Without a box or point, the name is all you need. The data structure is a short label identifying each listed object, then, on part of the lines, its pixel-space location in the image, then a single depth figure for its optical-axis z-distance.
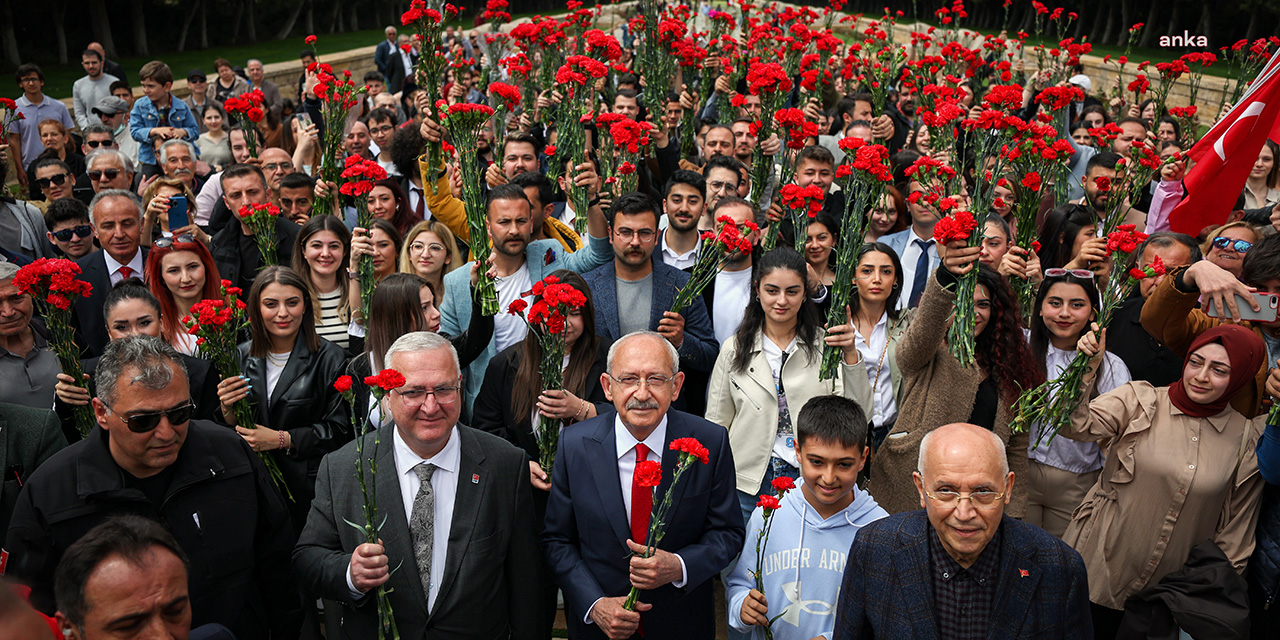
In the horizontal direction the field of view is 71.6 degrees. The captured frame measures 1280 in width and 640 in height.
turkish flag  5.55
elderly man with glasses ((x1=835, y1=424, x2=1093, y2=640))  2.60
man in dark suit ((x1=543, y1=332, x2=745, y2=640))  3.32
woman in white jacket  4.11
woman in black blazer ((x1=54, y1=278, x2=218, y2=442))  3.86
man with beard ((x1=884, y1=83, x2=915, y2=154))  9.05
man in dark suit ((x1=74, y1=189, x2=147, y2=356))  5.17
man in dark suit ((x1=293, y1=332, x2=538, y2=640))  3.14
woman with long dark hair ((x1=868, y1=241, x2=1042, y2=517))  3.93
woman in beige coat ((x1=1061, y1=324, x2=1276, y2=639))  3.71
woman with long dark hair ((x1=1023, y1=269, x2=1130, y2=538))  4.17
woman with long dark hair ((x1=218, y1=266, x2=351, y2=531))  4.10
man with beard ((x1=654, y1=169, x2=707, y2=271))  5.37
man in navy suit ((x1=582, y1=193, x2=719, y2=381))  4.57
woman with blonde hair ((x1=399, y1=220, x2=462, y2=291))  5.29
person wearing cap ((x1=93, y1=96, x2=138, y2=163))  9.28
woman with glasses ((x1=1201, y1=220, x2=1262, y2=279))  4.87
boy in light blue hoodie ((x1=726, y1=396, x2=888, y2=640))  3.27
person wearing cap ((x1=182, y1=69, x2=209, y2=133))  11.52
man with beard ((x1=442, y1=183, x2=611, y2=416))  4.73
